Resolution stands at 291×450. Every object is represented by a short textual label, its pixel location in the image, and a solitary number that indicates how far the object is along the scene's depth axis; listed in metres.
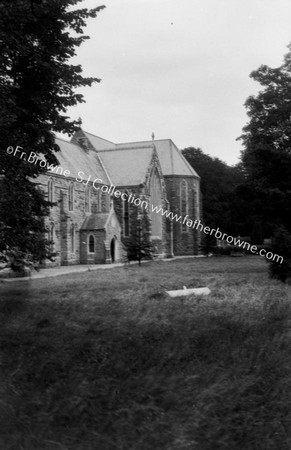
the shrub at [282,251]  19.67
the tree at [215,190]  63.87
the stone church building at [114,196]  40.25
